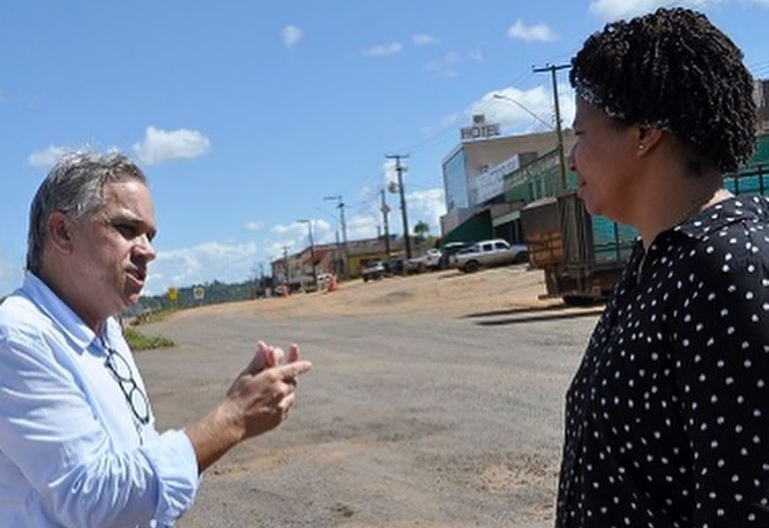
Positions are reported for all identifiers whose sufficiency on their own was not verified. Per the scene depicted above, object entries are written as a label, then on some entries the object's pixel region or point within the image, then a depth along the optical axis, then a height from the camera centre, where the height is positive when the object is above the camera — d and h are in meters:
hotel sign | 93.81 +12.59
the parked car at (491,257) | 54.53 +0.11
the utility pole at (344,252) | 105.81 +2.23
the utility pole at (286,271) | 111.66 +0.84
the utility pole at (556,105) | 45.08 +7.11
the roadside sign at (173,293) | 70.58 -0.38
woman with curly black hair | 1.61 -0.10
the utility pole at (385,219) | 90.94 +4.64
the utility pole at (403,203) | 80.48 +5.42
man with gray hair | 2.21 -0.23
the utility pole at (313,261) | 89.53 +1.63
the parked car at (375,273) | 70.12 -0.26
